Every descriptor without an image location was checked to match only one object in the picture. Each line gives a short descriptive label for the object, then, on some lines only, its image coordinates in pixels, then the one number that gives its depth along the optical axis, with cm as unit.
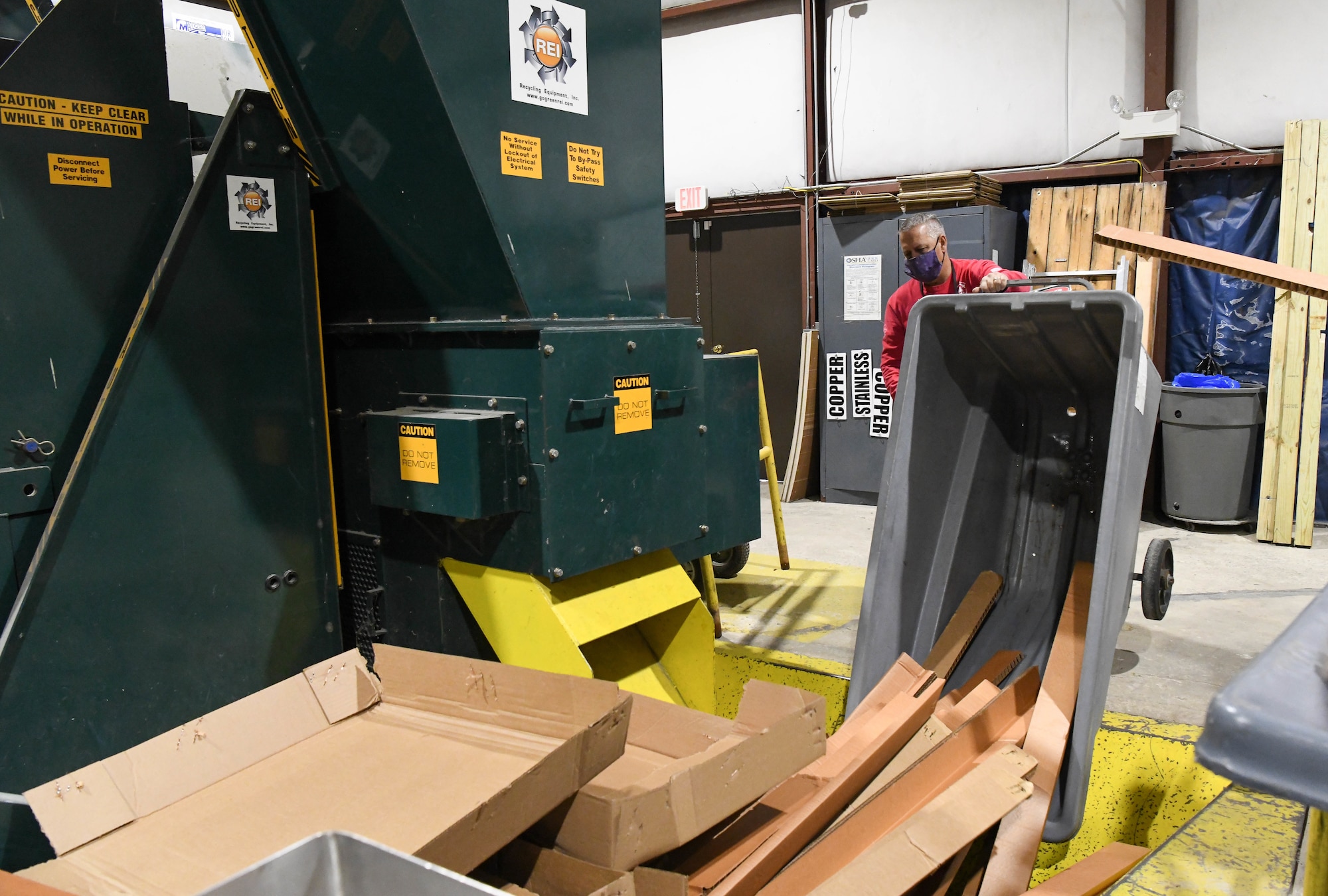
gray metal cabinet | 603
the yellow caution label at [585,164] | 214
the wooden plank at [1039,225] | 577
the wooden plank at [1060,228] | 569
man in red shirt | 354
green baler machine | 190
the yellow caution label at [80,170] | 186
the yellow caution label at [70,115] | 180
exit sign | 689
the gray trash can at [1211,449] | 504
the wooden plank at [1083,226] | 562
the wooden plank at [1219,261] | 215
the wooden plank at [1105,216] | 555
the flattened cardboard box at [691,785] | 153
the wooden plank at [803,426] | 640
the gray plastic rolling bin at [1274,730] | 60
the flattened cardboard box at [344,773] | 141
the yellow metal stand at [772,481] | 397
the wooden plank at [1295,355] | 491
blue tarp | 528
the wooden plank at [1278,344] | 495
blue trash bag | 515
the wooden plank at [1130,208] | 549
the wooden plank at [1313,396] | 488
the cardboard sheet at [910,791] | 170
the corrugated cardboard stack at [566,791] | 144
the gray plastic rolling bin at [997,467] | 238
